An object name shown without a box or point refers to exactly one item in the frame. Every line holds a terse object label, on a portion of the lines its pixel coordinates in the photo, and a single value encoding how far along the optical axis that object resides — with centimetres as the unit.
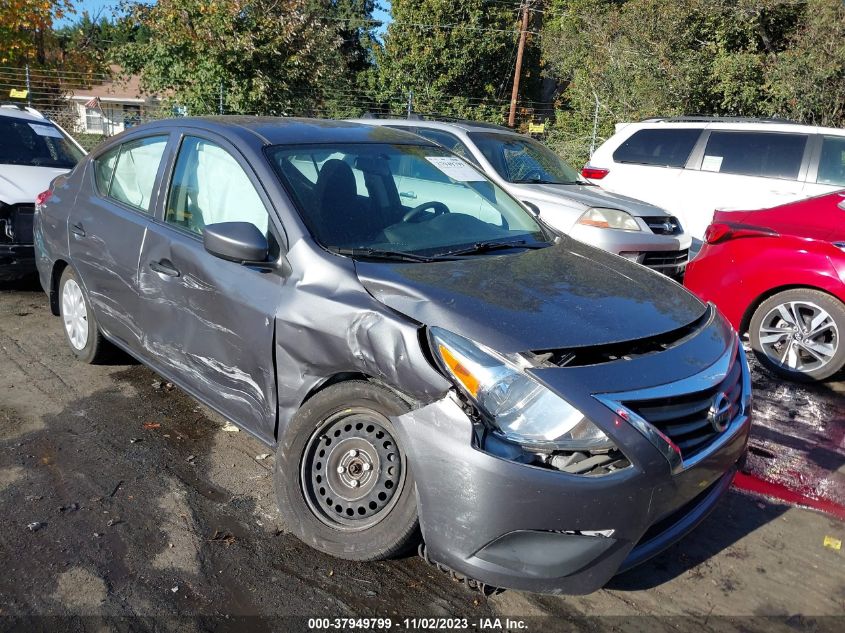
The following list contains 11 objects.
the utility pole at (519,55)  2522
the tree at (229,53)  1463
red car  535
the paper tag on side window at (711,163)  884
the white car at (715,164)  830
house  1772
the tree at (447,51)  2669
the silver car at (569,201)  728
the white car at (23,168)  668
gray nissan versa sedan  246
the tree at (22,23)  1698
